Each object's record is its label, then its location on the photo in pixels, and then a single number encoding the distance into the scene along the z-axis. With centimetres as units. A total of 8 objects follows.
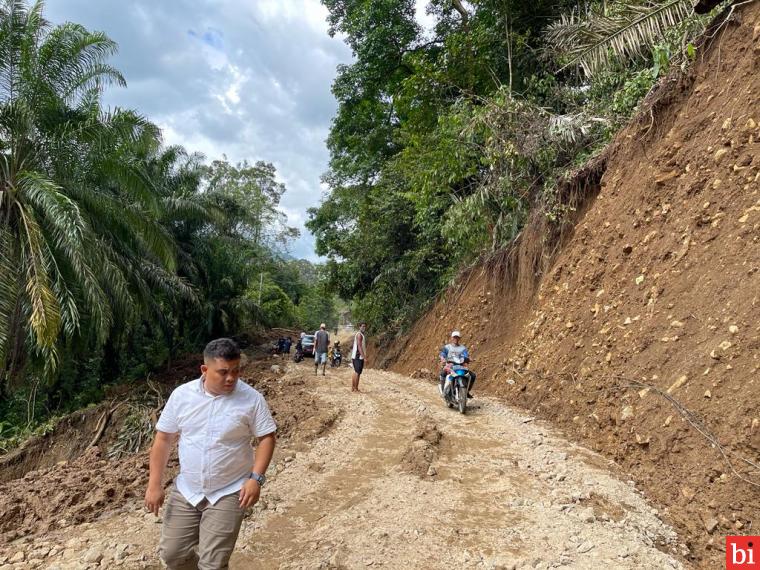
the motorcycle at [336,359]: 1855
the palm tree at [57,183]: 882
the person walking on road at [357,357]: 1055
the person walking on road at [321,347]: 1399
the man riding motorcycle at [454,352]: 838
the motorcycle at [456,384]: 794
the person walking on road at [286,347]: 2458
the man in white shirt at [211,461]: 260
